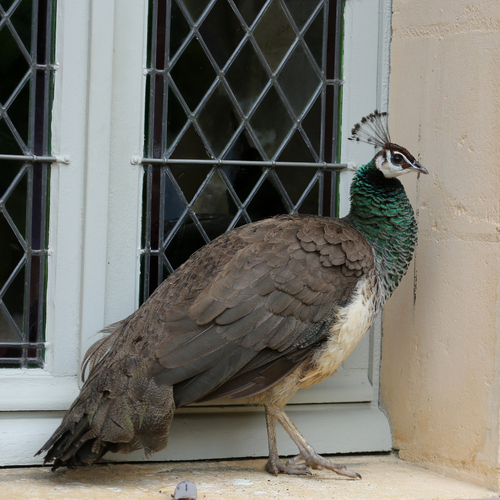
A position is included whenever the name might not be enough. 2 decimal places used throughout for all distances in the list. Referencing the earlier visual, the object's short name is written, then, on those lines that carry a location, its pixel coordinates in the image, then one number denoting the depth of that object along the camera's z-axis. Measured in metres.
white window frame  5.79
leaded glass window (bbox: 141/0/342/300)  6.07
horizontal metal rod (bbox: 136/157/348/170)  6.02
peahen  4.94
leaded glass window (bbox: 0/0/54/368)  5.79
